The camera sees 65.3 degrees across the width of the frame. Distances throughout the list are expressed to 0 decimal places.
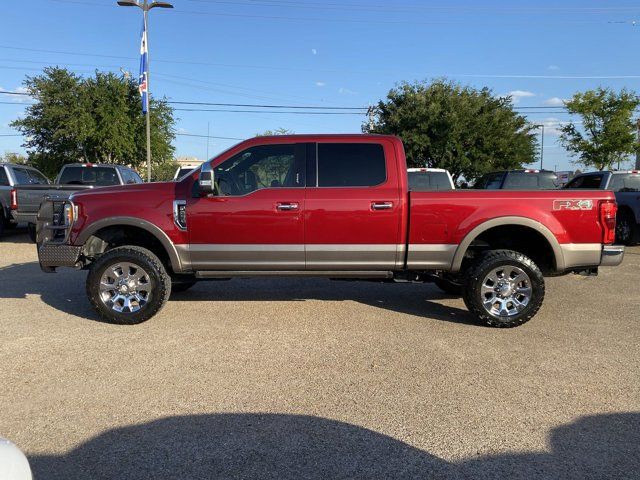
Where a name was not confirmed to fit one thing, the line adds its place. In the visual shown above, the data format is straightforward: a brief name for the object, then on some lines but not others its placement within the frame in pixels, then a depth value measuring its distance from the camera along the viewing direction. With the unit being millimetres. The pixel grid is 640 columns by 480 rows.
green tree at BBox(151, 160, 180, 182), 34112
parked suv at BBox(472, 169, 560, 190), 12992
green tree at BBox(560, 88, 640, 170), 25594
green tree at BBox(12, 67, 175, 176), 23281
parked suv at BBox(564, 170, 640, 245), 11320
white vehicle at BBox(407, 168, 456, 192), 11469
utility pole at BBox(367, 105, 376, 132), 31547
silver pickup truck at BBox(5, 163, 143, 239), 10984
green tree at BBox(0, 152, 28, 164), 64062
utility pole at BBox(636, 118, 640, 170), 25509
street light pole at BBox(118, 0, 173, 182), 19564
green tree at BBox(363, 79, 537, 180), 26062
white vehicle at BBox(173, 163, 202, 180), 14900
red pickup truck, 5438
